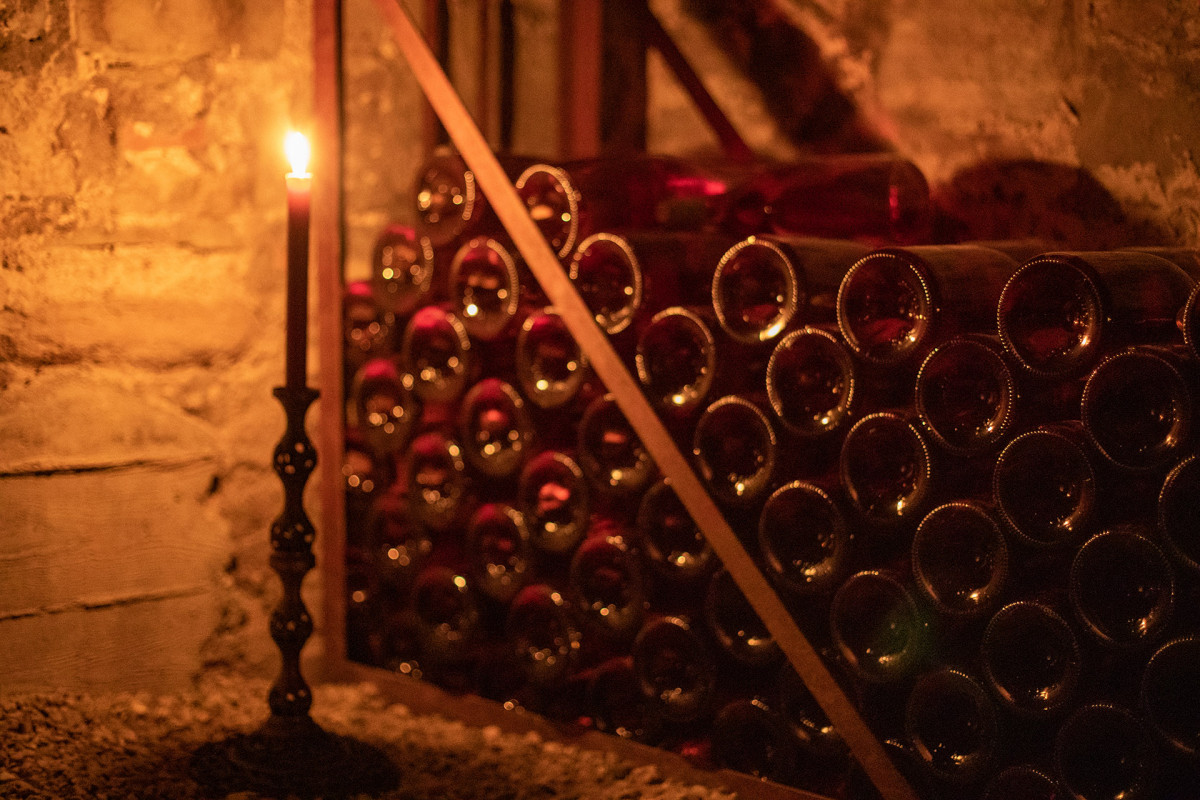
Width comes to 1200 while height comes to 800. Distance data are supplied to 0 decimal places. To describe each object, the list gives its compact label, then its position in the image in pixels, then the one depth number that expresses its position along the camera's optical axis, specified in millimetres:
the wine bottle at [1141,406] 1955
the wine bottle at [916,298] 2057
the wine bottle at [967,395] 2022
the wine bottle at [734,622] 2196
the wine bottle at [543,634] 2307
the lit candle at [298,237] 2105
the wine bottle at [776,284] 2117
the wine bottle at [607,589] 2262
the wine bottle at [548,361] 2283
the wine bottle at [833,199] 2278
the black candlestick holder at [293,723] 2149
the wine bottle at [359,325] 2466
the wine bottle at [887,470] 2069
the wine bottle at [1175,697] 1972
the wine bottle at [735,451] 2153
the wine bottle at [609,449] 2261
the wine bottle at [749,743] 2201
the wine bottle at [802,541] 2120
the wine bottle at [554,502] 2281
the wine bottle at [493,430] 2318
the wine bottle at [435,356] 2355
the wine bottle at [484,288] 2306
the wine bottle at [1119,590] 1980
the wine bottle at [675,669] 2220
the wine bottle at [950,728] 2068
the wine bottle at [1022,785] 2038
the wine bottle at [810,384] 2104
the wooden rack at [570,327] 2126
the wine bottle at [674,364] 2189
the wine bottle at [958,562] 2044
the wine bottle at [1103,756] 1996
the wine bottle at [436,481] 2365
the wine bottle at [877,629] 2096
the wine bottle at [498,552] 2319
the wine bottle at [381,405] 2419
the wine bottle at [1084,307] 1985
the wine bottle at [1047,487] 1996
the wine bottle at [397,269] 2396
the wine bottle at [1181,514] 1956
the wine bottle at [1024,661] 2031
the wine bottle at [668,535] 2230
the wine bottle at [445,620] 2373
